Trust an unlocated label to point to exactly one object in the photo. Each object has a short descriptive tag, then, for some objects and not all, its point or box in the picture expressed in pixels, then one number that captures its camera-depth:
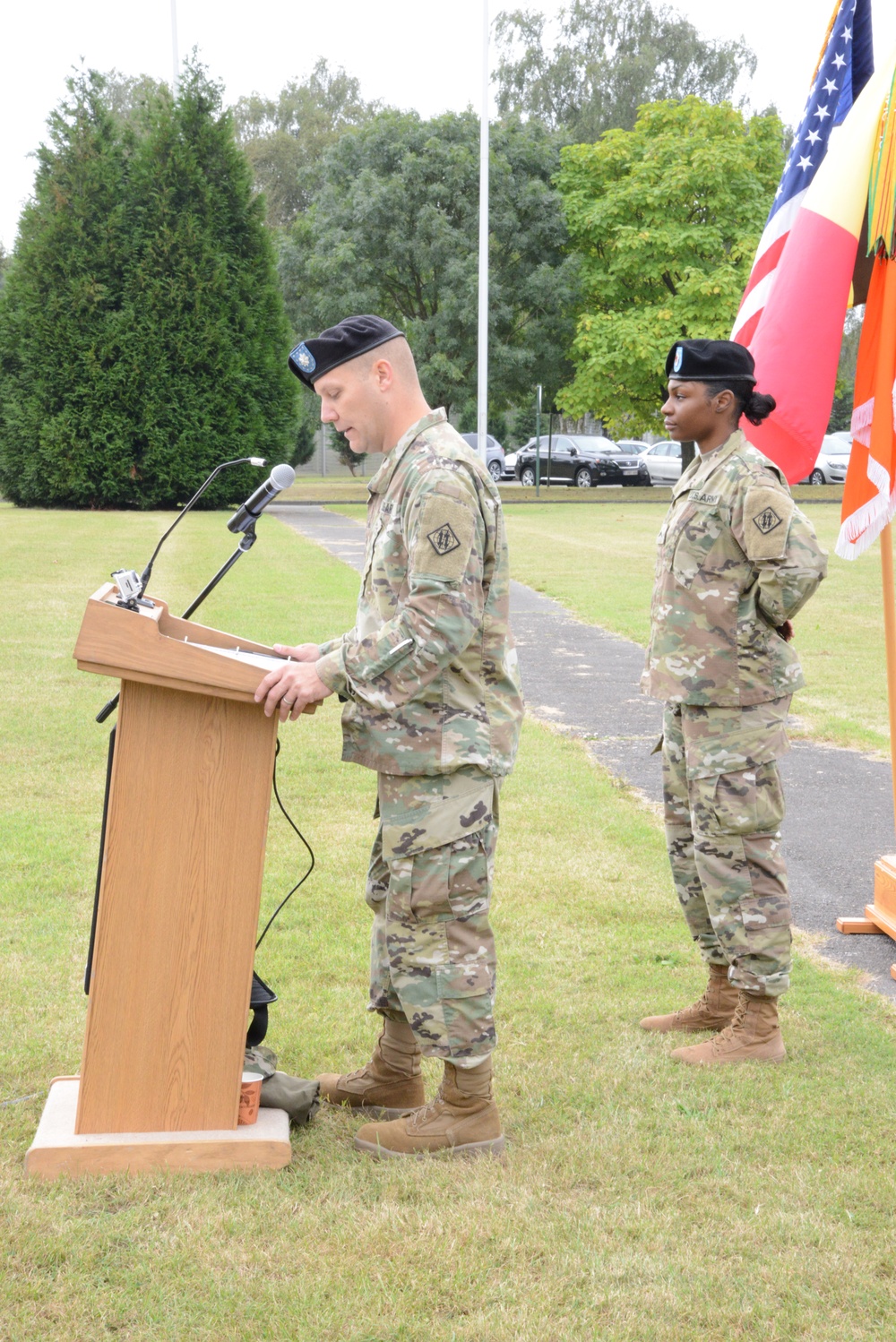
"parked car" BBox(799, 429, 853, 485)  38.38
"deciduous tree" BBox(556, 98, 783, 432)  33.59
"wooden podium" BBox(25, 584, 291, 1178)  3.04
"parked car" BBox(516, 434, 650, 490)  38.84
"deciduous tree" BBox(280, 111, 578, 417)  34.25
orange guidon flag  4.26
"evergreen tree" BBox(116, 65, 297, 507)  26.97
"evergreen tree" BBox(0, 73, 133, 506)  26.78
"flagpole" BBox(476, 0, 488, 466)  25.56
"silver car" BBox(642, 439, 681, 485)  39.09
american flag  4.75
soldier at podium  2.96
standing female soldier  3.79
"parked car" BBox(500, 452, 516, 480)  41.62
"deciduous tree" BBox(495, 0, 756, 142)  42.47
